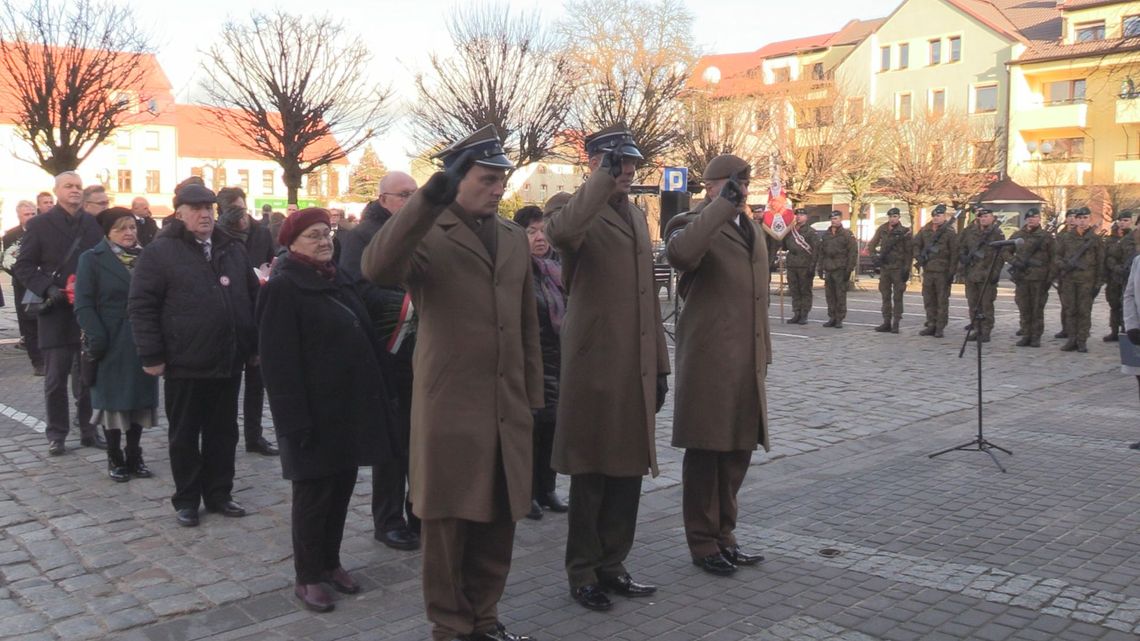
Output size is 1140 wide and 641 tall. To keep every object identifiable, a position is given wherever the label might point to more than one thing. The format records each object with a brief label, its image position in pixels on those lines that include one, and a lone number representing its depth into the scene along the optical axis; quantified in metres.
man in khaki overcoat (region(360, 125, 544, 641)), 3.86
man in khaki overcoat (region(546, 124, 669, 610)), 4.64
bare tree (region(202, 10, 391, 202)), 23.42
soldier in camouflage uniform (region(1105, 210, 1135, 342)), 15.81
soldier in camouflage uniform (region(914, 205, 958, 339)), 16.47
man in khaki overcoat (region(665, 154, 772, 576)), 5.04
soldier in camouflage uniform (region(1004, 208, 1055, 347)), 15.57
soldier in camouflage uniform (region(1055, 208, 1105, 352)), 15.11
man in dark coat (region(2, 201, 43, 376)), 11.69
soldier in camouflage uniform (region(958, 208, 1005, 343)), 15.90
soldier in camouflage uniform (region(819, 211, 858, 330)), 18.09
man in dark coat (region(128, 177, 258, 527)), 5.94
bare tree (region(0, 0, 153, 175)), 17.14
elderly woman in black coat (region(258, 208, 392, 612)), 4.62
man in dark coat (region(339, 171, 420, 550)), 5.21
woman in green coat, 6.70
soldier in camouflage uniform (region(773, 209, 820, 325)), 18.97
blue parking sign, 17.19
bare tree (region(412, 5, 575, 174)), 27.48
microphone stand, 7.77
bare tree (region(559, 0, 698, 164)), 30.02
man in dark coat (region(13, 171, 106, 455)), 7.89
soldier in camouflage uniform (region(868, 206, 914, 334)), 17.38
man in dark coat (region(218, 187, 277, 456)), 7.97
